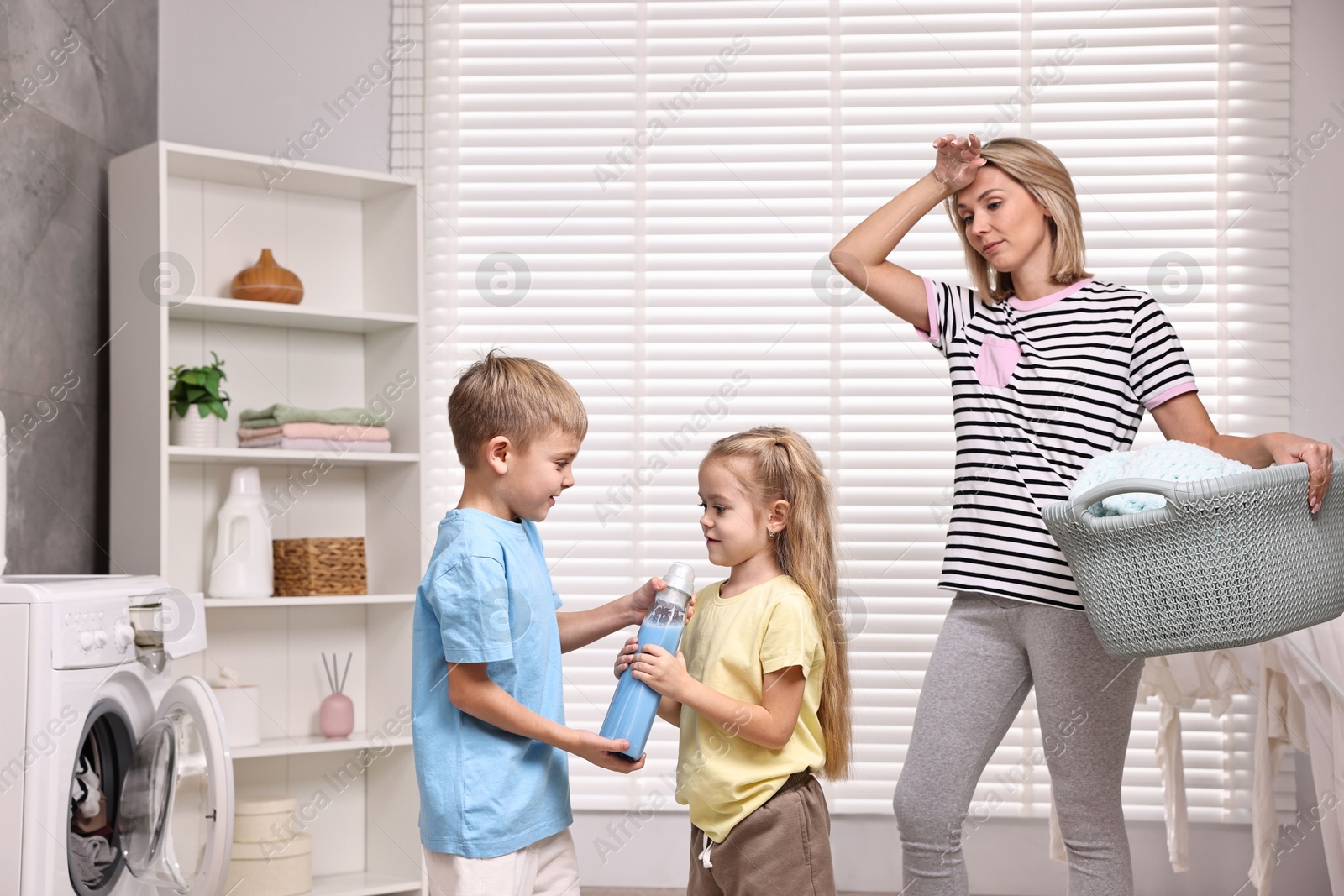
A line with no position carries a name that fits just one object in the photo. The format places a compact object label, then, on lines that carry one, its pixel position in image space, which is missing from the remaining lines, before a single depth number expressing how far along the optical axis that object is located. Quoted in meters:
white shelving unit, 2.50
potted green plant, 2.45
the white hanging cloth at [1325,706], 1.75
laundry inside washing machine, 1.63
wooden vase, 2.56
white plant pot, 2.44
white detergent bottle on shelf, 2.49
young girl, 1.41
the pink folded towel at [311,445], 2.51
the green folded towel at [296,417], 2.51
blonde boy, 1.24
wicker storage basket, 2.57
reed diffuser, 2.63
